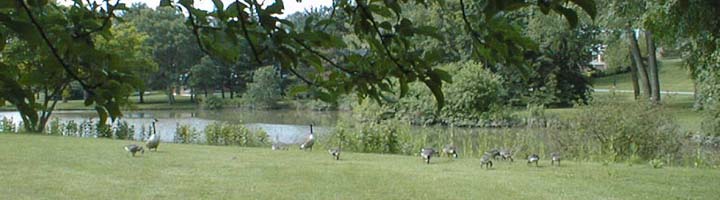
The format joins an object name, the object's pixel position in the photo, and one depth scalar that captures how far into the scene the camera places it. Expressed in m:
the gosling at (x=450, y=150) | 11.51
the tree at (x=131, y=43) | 18.88
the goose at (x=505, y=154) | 10.69
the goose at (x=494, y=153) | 10.58
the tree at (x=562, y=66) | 32.28
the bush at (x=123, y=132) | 16.44
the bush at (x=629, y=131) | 12.26
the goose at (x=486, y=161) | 10.05
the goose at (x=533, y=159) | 10.18
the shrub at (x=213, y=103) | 36.28
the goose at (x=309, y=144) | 12.78
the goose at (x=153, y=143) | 11.59
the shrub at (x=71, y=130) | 16.88
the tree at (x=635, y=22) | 15.28
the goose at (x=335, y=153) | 11.00
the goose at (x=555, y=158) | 10.30
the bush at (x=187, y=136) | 15.65
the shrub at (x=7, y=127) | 16.56
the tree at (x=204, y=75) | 35.12
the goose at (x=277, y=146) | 13.17
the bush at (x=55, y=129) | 16.64
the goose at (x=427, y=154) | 10.62
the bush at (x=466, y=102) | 24.06
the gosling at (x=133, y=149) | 10.81
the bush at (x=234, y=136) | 14.91
